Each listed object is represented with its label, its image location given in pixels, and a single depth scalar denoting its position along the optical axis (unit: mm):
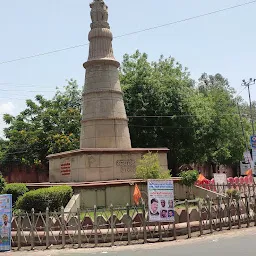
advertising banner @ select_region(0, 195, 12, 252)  9492
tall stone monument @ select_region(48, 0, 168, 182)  17125
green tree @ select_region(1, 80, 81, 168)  30203
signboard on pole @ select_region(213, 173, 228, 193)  19547
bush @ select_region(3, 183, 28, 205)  15719
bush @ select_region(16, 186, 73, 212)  13070
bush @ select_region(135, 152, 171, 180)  16375
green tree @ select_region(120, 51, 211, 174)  28219
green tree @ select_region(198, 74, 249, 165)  32688
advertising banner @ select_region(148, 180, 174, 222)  10180
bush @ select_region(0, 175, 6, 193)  17991
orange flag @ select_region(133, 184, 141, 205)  13133
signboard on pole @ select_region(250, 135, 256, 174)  16969
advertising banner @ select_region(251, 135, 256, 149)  16984
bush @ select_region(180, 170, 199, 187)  17219
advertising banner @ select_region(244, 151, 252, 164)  27198
